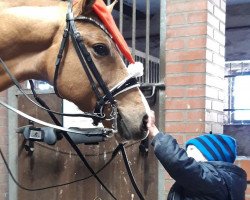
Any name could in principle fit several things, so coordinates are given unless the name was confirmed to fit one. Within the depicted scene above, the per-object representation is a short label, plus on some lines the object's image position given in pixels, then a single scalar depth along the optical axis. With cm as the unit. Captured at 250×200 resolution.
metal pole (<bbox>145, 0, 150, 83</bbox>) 332
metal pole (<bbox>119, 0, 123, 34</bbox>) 345
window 796
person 213
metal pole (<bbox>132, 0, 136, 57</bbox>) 336
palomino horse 214
